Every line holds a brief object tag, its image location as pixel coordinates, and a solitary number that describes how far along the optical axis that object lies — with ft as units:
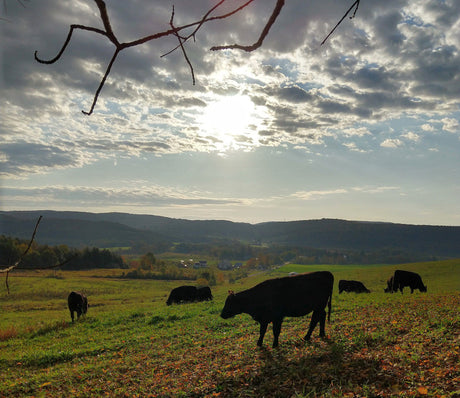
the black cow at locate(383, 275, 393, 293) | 86.78
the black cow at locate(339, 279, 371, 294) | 101.76
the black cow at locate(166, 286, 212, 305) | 98.19
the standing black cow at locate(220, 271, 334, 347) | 31.50
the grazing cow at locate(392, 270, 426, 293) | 82.43
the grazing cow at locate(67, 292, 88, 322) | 72.84
